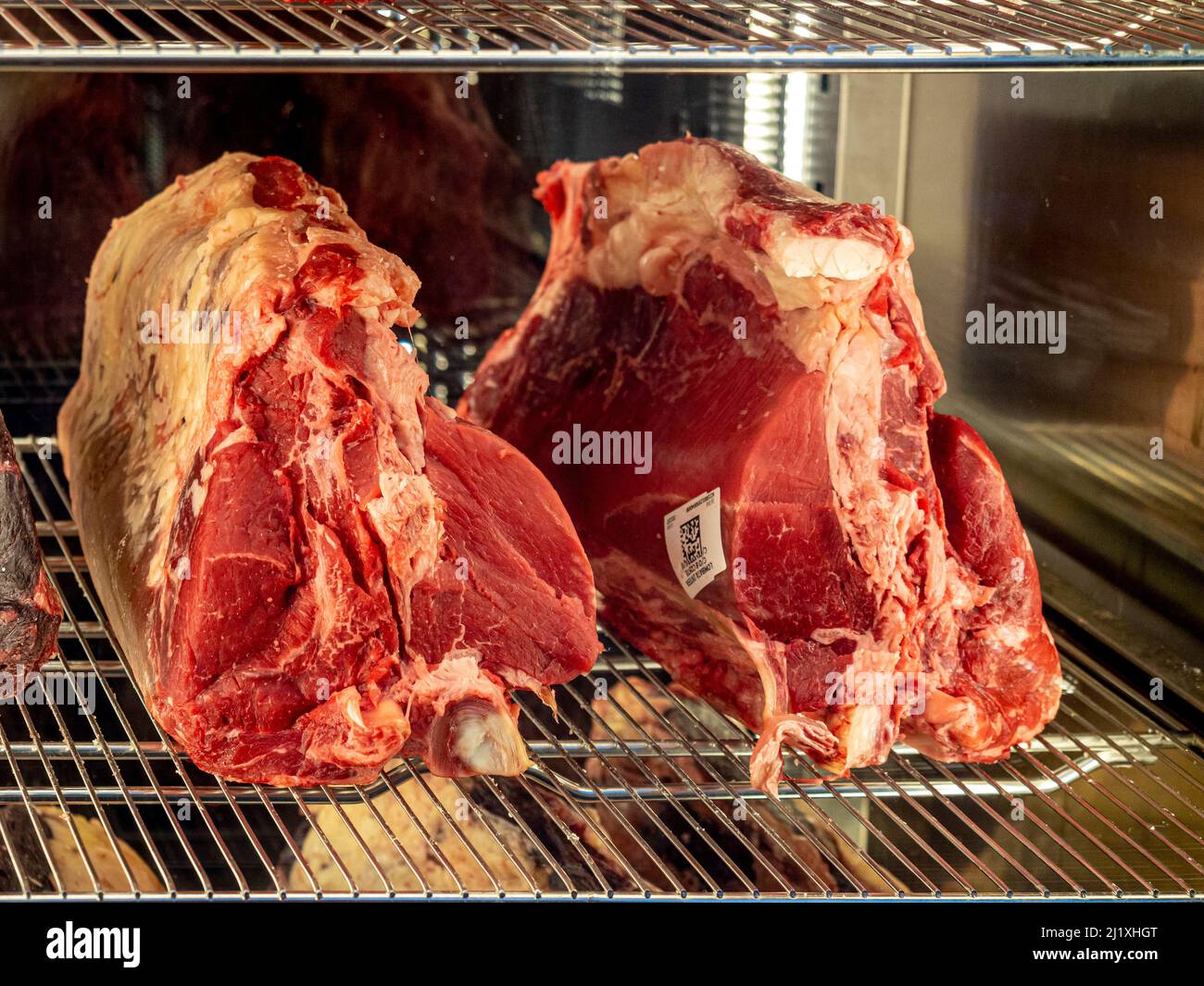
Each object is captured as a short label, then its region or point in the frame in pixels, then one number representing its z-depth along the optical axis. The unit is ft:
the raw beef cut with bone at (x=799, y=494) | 4.59
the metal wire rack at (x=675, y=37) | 4.22
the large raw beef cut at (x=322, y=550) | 4.25
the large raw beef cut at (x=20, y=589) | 4.45
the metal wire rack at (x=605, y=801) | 5.09
